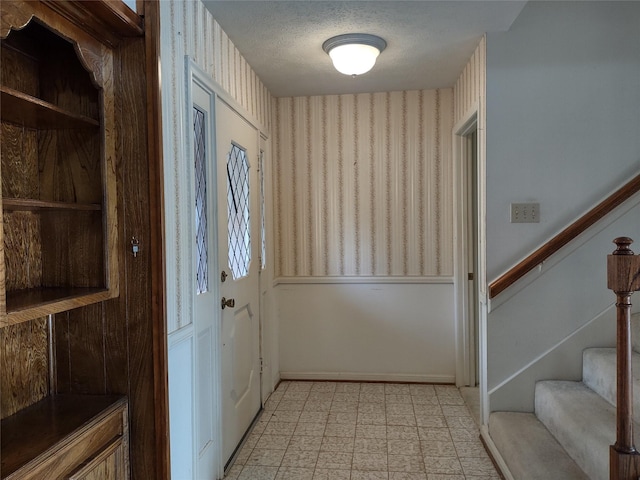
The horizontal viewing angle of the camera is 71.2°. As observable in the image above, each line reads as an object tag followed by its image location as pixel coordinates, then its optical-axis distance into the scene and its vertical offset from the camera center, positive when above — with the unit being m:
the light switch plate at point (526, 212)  2.54 +0.08
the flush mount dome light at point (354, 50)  2.50 +1.02
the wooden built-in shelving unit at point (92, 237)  1.27 -0.01
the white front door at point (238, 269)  2.43 -0.23
